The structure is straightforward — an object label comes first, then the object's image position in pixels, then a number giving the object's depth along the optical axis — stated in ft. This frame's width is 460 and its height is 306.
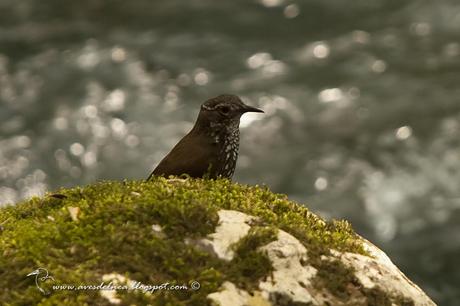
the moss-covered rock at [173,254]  27.37
